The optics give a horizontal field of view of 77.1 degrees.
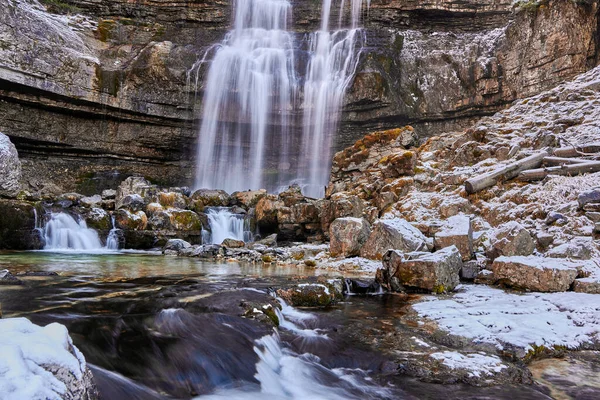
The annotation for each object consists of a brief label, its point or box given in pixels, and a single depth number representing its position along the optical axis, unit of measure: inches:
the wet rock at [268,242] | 583.4
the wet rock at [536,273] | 230.2
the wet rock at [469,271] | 289.7
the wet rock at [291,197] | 668.7
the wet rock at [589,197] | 304.2
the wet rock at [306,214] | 645.9
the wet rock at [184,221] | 629.6
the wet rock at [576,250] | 255.4
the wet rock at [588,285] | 217.2
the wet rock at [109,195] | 879.1
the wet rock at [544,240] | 293.6
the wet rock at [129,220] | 595.2
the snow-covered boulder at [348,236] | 421.7
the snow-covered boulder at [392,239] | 343.0
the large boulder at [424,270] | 258.1
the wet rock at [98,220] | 582.6
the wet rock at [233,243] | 565.9
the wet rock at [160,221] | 614.7
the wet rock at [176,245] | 552.3
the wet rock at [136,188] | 774.5
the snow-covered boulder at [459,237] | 314.7
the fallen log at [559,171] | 358.9
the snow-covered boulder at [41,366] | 62.5
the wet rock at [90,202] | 644.1
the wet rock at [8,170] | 570.9
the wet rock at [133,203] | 643.5
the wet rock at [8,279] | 224.3
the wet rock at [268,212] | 670.5
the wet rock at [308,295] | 223.9
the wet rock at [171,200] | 714.6
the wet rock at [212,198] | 789.5
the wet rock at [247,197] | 803.4
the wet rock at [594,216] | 289.3
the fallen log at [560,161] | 374.5
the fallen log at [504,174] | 405.7
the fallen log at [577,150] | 388.8
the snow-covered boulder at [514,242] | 284.7
